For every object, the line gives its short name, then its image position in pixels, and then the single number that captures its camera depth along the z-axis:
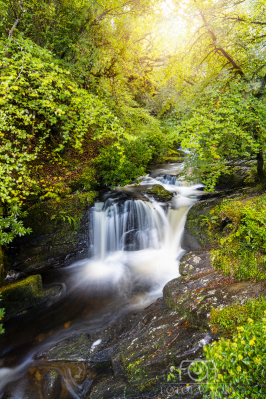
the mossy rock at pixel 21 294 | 4.77
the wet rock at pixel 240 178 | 7.07
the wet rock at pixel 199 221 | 5.74
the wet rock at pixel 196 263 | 3.93
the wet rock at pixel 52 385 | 3.17
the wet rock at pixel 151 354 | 2.55
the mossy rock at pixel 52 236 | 6.01
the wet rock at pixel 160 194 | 8.20
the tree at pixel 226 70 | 4.41
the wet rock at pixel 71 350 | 3.73
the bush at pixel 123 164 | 8.14
